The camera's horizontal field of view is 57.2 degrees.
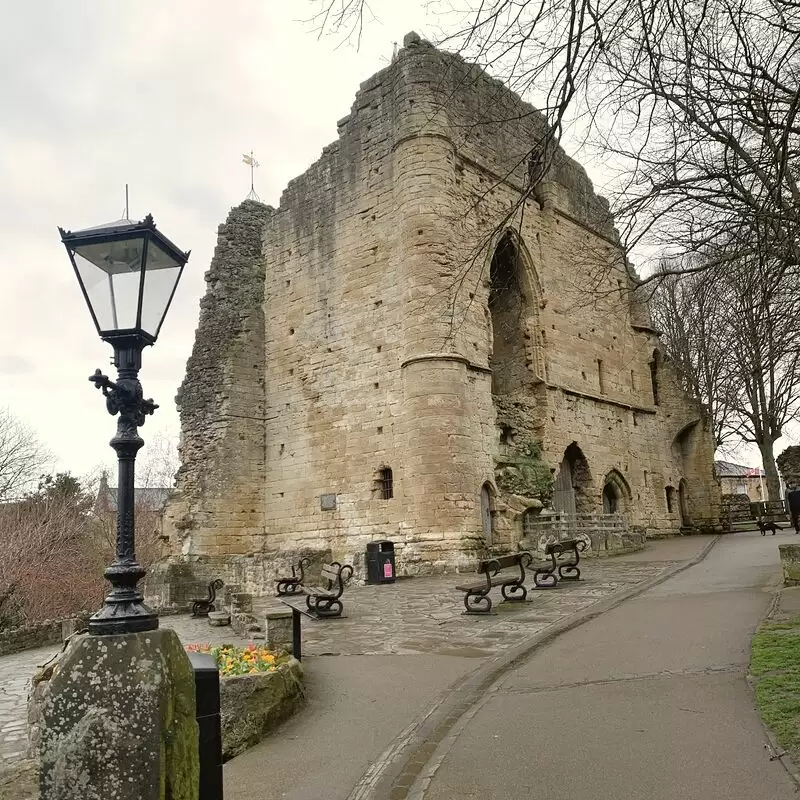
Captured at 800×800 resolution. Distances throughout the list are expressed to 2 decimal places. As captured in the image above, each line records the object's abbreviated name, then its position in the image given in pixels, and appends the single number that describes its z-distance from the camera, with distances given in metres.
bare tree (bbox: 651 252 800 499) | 26.66
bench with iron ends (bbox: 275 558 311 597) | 14.09
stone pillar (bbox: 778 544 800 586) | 10.23
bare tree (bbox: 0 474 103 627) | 18.78
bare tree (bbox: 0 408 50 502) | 28.06
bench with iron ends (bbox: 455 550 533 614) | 10.16
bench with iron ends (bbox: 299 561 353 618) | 10.64
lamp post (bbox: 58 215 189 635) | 3.54
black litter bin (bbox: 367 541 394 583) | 15.55
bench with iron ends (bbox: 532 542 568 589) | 12.15
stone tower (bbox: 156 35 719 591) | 17.69
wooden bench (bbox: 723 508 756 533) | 29.41
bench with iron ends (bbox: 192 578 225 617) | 13.67
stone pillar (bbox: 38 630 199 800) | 2.67
